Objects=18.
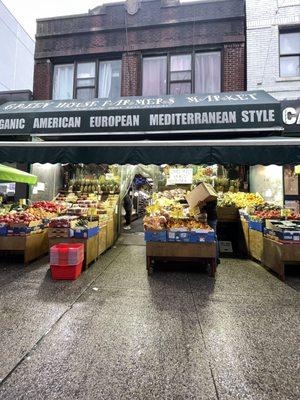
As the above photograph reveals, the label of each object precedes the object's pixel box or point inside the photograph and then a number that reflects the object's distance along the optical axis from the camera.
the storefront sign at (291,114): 5.92
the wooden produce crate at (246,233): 7.62
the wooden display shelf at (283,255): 5.45
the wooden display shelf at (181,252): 5.73
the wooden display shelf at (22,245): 6.48
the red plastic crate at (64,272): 5.31
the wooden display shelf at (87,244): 6.18
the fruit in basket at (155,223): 5.93
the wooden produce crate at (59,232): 6.30
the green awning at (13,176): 8.23
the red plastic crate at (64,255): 5.29
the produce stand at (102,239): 7.38
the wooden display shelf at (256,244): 6.70
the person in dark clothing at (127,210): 12.14
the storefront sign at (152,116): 4.36
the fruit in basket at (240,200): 8.30
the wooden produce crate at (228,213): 8.27
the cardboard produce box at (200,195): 6.08
